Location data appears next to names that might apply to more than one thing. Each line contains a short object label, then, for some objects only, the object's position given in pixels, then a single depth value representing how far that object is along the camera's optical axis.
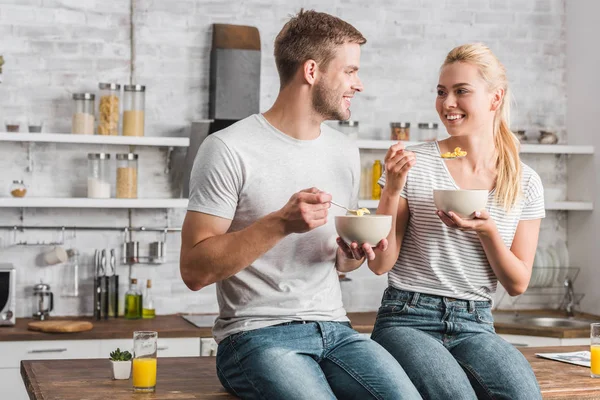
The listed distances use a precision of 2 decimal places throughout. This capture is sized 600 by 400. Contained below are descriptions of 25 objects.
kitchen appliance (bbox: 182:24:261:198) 4.70
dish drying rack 5.33
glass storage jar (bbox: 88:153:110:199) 4.50
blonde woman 2.54
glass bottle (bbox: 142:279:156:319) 4.67
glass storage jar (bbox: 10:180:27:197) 4.45
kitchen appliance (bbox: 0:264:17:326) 4.26
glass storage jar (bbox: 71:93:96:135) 4.50
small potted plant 2.51
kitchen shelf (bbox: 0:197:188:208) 4.38
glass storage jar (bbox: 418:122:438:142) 5.05
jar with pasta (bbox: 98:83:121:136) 4.55
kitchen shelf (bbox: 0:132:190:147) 4.39
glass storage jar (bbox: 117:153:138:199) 4.55
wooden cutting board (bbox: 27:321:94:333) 4.10
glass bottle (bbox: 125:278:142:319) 4.59
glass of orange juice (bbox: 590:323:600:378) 2.69
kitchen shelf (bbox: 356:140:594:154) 5.21
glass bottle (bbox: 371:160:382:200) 4.95
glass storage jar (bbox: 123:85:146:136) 4.57
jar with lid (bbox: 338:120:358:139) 4.91
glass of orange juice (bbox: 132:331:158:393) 2.38
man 2.26
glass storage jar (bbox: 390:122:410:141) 5.02
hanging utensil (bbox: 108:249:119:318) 4.60
